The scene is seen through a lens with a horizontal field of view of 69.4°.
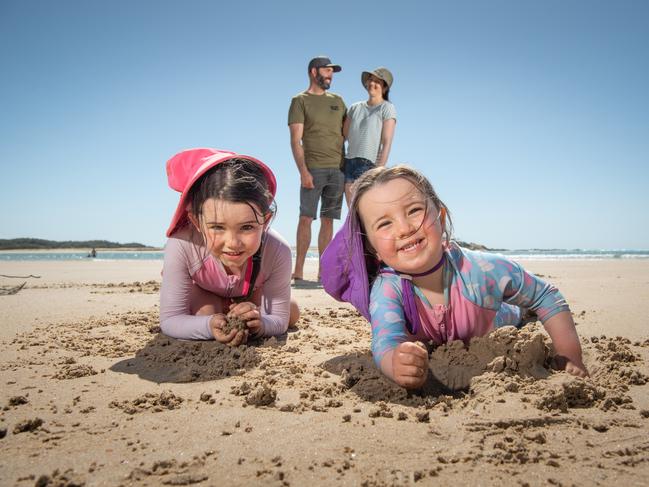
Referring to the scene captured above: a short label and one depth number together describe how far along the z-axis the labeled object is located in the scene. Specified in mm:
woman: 6086
